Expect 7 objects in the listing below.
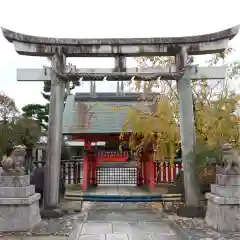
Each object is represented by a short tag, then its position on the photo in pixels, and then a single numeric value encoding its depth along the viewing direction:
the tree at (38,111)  25.93
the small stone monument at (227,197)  5.40
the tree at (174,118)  8.29
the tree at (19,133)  11.17
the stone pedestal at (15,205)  5.42
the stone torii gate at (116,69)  6.87
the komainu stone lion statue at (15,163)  5.62
